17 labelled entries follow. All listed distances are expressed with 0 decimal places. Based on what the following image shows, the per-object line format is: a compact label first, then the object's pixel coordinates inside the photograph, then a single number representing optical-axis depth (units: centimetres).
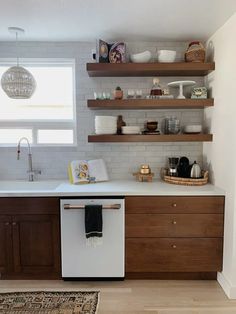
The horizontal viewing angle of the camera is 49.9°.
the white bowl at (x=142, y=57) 256
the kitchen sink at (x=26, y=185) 282
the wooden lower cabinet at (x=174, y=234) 232
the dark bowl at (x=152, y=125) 267
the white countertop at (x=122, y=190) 231
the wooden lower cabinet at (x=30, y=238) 234
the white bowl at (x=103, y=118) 259
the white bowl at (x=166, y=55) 254
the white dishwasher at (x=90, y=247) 230
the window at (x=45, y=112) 289
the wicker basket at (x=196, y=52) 253
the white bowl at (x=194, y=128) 264
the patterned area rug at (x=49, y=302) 202
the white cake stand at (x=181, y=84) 259
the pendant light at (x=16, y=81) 244
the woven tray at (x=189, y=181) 252
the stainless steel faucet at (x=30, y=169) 283
